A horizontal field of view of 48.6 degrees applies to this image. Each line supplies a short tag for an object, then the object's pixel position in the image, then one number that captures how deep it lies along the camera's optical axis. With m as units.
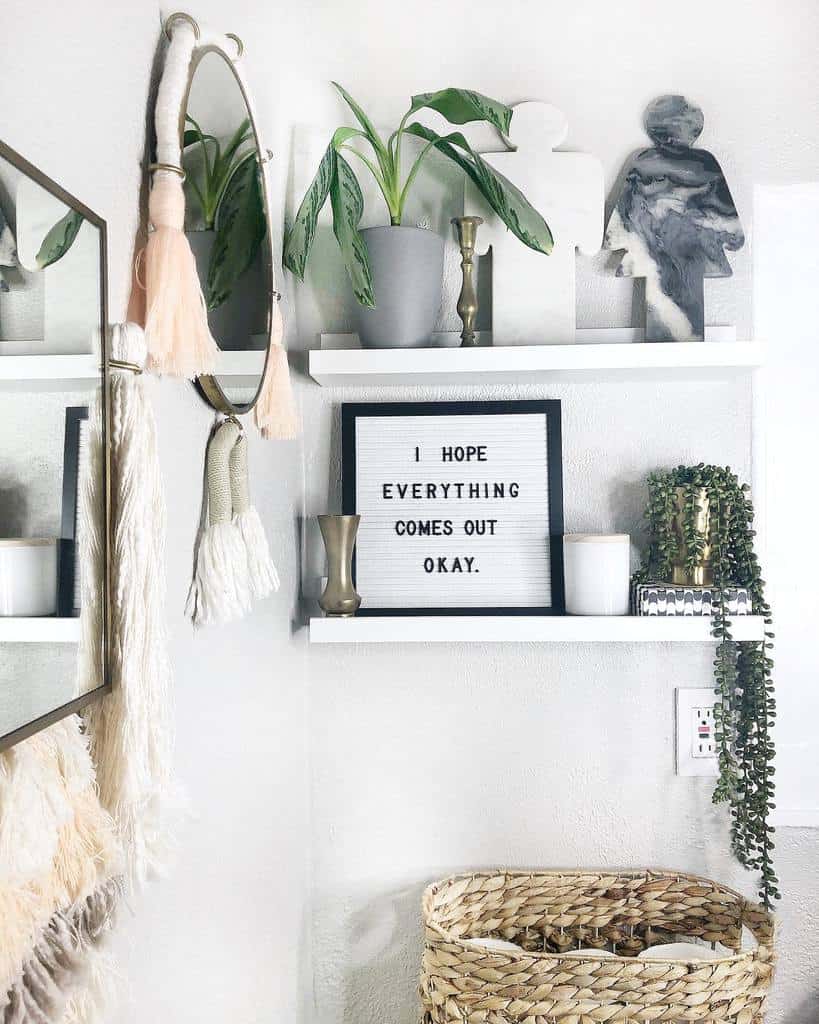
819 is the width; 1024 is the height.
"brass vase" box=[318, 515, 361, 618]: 1.38
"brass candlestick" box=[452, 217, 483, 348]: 1.41
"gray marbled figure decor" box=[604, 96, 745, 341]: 1.39
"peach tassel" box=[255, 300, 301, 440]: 1.12
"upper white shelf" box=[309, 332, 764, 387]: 1.30
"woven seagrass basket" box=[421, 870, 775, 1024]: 1.17
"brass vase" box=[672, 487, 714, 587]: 1.35
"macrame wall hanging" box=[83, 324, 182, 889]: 0.61
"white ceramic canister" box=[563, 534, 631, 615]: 1.35
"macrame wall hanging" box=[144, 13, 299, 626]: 0.71
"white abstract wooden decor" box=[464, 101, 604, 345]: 1.43
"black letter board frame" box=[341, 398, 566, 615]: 1.44
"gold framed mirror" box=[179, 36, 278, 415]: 0.82
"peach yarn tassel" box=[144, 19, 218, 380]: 0.70
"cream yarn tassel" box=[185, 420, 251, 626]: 0.89
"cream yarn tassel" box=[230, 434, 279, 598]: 0.97
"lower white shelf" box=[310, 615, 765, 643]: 1.33
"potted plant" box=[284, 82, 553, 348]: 1.26
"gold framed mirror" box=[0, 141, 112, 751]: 0.47
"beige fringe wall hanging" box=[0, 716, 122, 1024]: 0.47
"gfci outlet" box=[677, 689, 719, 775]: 1.45
